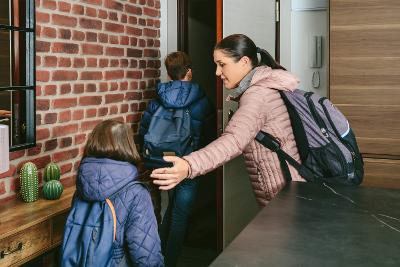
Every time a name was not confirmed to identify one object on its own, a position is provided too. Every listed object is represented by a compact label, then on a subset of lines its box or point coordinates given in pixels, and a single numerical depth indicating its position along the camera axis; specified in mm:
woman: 2056
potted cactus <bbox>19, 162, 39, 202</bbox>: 2480
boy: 3520
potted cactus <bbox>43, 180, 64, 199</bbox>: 2531
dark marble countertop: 1300
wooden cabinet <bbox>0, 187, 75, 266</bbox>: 2068
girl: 1972
